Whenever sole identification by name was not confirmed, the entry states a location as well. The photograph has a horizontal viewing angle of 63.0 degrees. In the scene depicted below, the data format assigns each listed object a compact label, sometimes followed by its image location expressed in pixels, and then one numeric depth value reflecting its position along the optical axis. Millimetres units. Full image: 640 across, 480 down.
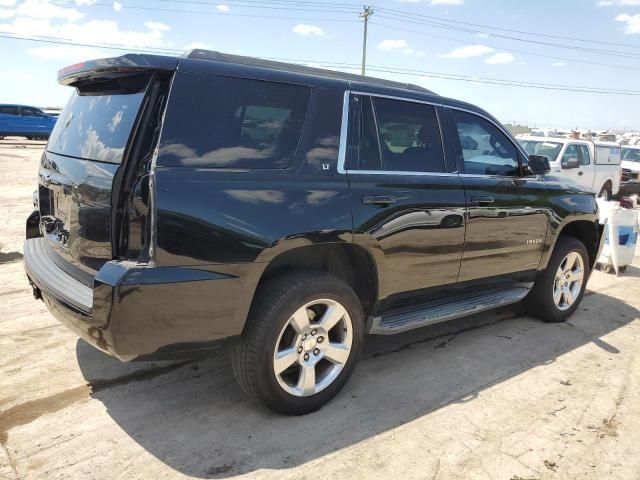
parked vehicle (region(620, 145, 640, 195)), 16984
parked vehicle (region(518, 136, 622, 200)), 12062
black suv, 2488
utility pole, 42984
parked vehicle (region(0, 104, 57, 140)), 25875
